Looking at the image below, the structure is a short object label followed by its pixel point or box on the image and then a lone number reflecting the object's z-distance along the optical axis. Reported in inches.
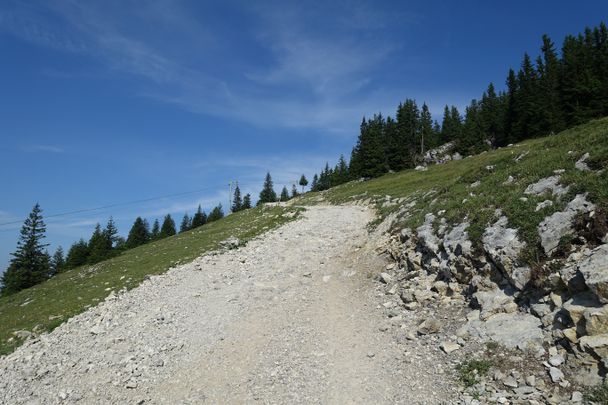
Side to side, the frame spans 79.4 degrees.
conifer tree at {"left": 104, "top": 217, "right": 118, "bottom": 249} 3343.5
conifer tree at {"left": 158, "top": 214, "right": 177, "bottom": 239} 5152.6
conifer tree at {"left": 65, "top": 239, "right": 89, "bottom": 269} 3302.2
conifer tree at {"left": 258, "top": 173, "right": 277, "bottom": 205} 5688.0
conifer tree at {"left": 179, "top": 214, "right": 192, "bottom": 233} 6013.8
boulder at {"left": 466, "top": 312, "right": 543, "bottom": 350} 399.5
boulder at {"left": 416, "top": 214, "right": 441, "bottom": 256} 676.7
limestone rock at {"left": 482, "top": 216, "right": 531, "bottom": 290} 472.4
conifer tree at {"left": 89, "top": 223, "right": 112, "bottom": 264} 2627.0
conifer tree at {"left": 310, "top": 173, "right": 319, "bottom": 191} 6418.3
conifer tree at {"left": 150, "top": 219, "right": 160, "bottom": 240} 5288.9
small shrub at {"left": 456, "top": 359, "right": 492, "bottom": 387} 386.6
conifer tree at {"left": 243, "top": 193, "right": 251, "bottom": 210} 5762.8
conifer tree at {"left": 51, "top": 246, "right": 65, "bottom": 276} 3701.5
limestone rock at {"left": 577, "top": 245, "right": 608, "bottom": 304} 356.2
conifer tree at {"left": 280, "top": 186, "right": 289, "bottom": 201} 6781.5
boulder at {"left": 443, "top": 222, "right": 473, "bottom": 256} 592.9
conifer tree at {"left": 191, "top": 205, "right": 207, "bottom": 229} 5793.8
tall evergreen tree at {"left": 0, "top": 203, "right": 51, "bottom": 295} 2704.2
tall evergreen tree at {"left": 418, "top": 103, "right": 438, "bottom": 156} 4534.9
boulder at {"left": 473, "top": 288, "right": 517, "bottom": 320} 463.5
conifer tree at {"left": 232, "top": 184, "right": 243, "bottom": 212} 5984.3
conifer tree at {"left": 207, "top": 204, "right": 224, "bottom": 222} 5728.3
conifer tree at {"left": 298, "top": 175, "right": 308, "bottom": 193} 6314.0
